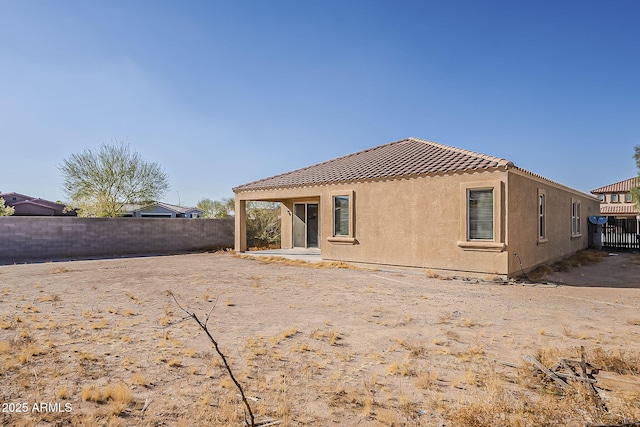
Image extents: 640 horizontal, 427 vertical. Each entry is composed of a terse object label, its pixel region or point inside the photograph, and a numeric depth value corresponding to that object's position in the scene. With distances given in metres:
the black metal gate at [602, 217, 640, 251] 19.92
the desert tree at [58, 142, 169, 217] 23.02
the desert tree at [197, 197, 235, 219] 24.50
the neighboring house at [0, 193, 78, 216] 31.33
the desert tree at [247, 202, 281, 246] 21.41
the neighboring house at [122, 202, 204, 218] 26.30
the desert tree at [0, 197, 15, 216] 21.02
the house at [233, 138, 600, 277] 10.13
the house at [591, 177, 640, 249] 20.17
